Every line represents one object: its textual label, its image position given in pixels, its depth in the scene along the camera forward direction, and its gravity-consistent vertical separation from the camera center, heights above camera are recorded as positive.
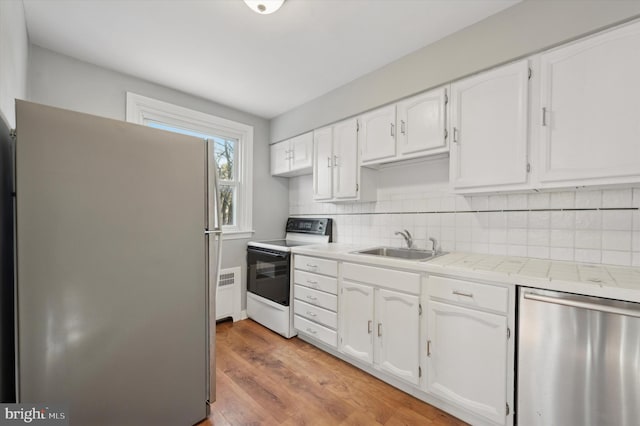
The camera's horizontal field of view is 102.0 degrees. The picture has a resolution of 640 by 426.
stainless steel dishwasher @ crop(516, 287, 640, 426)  1.10 -0.68
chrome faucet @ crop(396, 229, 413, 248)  2.32 -0.24
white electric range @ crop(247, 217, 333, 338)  2.60 -0.70
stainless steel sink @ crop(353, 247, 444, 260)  2.23 -0.38
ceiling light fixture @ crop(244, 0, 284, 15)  1.49 +1.19
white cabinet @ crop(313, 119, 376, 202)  2.50 +0.44
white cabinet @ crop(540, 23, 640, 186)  1.28 +0.54
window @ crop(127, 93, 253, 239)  2.90 +0.56
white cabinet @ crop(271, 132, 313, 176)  2.95 +0.65
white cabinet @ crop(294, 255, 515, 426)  1.40 -0.80
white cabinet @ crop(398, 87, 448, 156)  1.90 +0.67
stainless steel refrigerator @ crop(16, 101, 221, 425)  1.02 -0.28
